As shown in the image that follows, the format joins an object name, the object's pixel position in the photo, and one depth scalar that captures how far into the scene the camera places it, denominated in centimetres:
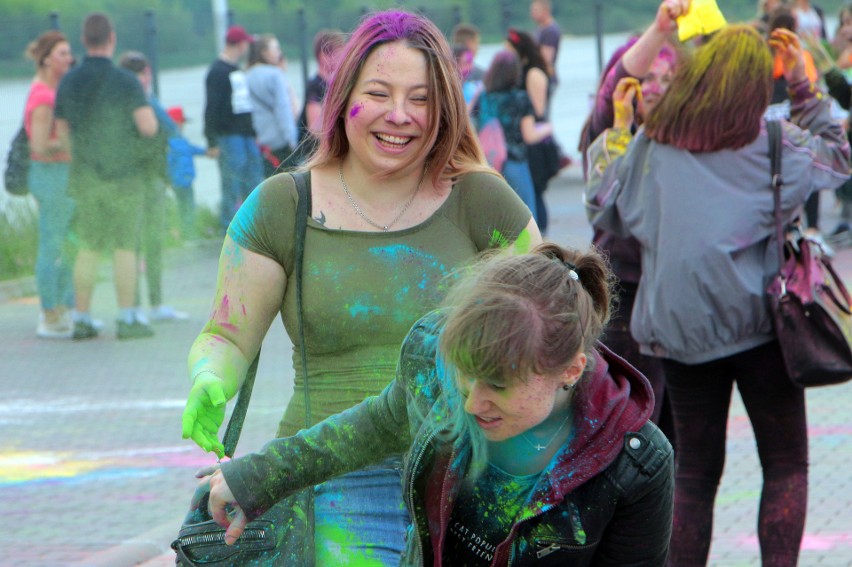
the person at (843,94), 945
